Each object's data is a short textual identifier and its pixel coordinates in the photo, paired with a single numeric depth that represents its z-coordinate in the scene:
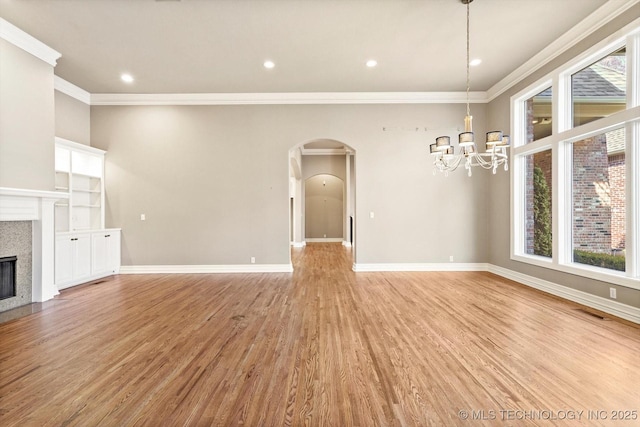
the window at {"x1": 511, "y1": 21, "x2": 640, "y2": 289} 3.31
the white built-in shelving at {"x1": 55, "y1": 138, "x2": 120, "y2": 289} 4.81
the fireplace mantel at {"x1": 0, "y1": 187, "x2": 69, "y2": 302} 3.84
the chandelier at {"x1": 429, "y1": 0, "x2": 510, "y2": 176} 3.13
